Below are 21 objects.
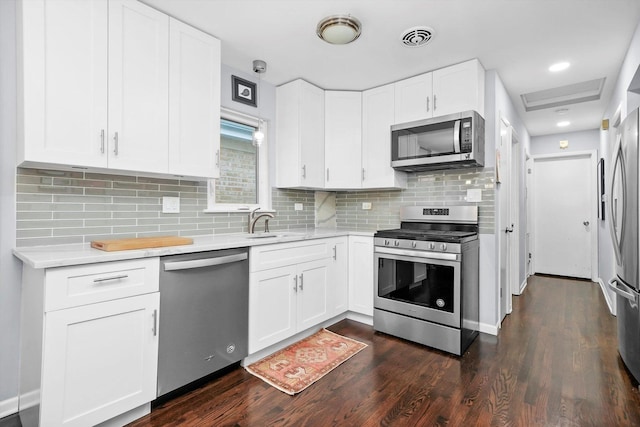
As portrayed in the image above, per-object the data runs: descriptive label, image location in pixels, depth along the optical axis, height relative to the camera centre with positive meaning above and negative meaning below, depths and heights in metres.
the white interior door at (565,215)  5.07 -0.03
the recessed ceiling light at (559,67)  2.83 +1.31
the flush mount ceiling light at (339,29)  2.12 +1.24
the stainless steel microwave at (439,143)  2.67 +0.62
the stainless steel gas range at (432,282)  2.50 -0.58
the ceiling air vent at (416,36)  2.28 +1.29
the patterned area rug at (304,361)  2.11 -1.09
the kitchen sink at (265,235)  2.64 -0.19
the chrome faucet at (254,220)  2.82 -0.06
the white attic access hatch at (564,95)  3.37 +1.33
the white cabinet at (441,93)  2.74 +1.09
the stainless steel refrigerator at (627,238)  2.01 -0.16
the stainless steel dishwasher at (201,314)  1.79 -0.62
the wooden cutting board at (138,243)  1.70 -0.17
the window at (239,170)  2.82 +0.40
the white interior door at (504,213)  3.13 +0.00
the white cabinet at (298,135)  3.14 +0.78
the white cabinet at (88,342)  1.41 -0.62
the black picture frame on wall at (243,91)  2.86 +1.11
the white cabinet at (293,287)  2.31 -0.61
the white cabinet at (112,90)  1.60 +0.72
